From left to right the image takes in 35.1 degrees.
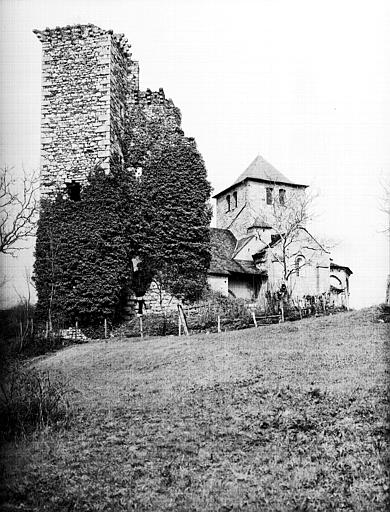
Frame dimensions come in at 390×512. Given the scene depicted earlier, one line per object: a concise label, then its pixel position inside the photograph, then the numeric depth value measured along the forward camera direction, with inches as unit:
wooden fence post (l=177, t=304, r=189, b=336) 907.5
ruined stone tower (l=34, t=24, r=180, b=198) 1049.5
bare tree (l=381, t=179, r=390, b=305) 876.6
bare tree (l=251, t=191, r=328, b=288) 1545.3
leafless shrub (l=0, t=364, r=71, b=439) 440.5
